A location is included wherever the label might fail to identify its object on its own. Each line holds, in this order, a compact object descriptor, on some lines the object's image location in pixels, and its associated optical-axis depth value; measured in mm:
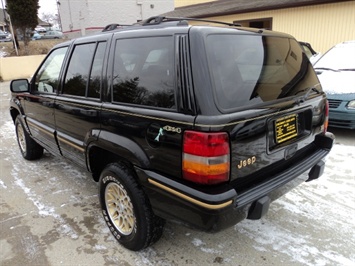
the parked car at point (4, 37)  33931
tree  16125
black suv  1932
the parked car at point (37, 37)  33281
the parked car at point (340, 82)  5082
